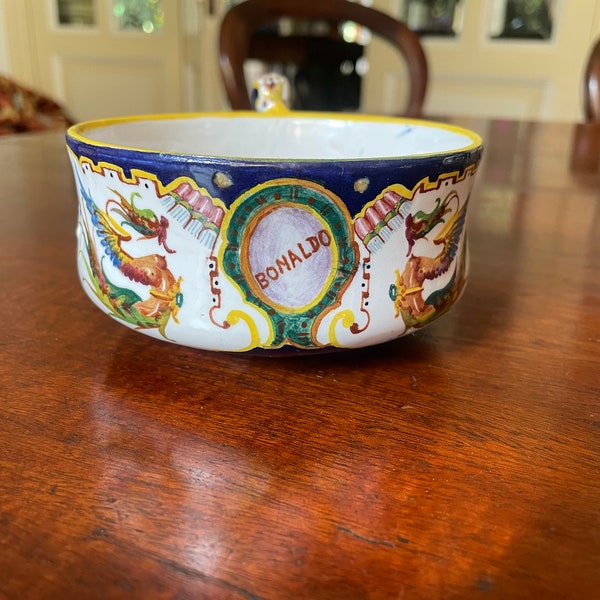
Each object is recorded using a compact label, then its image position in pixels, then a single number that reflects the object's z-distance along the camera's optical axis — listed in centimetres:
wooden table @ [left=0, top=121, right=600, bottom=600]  18
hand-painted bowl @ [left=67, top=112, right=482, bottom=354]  24
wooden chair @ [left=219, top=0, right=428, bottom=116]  115
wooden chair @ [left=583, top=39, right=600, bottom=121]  126
